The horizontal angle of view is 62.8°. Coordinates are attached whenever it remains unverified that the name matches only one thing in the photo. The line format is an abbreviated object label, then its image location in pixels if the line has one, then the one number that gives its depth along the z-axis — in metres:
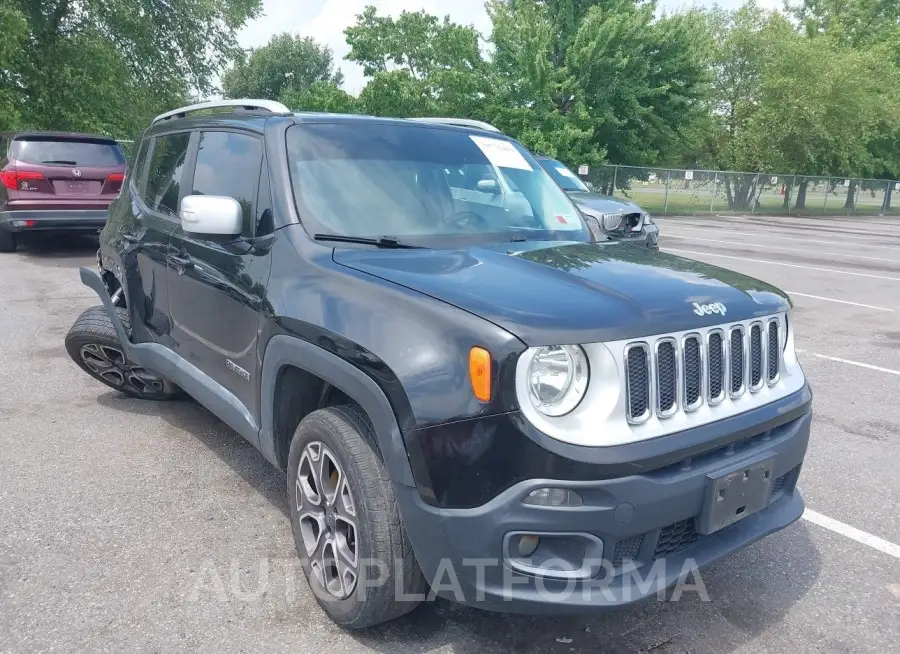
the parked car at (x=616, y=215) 9.20
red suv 10.18
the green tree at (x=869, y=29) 37.98
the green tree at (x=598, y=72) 25.72
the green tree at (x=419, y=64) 28.30
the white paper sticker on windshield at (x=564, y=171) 11.17
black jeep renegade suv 2.12
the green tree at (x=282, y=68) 67.81
